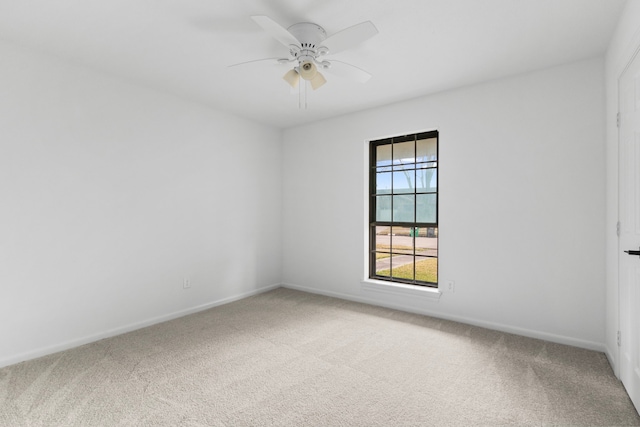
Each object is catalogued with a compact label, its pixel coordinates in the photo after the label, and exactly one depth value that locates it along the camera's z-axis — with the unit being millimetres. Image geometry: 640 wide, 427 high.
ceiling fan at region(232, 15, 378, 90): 2066
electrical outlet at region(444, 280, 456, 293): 3545
